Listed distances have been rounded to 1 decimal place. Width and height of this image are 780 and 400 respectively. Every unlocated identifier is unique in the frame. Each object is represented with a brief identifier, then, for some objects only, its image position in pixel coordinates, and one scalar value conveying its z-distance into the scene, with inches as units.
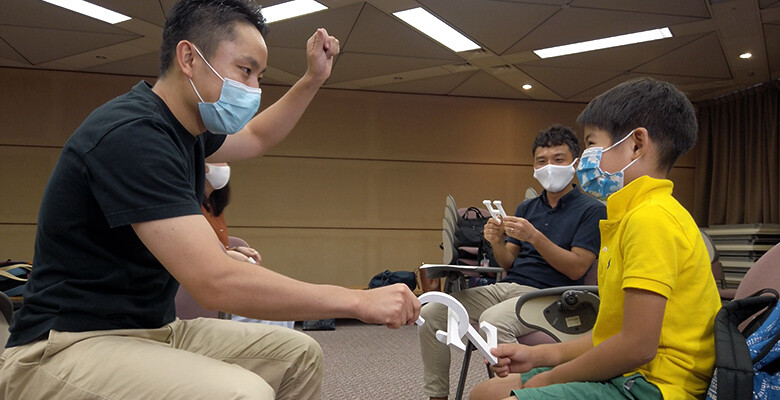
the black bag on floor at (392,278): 238.7
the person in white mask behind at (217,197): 102.7
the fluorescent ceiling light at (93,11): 169.9
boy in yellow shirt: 39.3
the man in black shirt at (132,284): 36.5
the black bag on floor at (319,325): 201.9
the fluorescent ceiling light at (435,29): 175.9
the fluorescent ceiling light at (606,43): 186.2
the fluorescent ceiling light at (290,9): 168.1
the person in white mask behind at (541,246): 86.2
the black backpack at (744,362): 35.6
